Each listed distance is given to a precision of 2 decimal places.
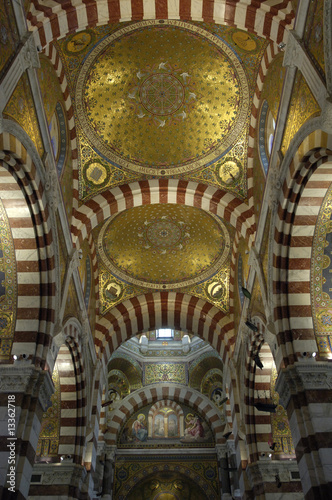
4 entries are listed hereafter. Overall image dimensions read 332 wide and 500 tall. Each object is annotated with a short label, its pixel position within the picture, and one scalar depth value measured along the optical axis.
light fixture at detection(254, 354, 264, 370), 9.62
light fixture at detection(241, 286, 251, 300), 10.07
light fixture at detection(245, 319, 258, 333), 9.73
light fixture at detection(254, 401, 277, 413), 9.37
